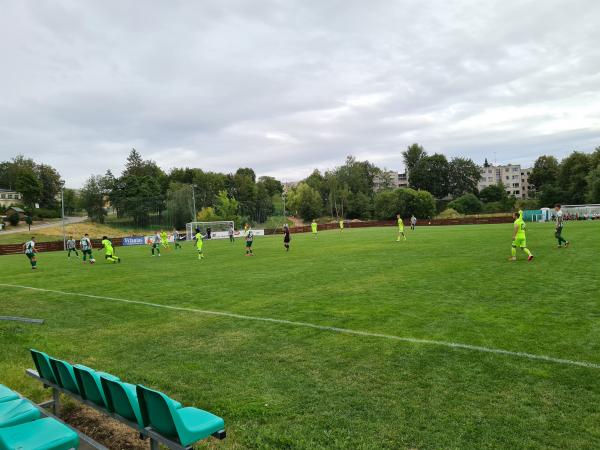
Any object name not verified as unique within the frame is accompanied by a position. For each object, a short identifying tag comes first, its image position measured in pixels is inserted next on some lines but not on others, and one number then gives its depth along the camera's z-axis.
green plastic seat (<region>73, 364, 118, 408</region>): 3.98
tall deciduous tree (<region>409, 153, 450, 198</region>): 116.69
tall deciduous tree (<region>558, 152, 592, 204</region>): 84.88
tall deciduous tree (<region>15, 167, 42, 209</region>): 85.75
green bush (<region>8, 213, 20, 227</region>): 72.62
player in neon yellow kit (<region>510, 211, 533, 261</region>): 16.53
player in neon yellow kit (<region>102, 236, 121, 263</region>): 25.02
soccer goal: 57.28
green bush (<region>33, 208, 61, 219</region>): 84.60
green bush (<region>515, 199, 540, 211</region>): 92.00
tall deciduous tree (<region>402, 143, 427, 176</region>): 123.31
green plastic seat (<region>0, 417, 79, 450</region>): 3.14
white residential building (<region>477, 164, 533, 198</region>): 140.12
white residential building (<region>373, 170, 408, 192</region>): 121.88
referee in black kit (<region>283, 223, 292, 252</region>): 27.74
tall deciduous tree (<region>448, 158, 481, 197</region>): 116.88
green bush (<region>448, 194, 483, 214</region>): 97.19
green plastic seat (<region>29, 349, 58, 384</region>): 4.66
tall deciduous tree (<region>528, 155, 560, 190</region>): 116.56
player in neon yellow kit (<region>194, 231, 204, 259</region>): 25.78
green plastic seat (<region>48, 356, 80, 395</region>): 4.30
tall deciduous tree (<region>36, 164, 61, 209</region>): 95.81
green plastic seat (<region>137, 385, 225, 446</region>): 3.14
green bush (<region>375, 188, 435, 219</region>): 91.19
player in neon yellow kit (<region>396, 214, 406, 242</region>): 32.03
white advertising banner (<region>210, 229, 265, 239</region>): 59.16
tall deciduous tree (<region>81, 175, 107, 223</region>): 82.81
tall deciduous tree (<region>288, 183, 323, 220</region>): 102.44
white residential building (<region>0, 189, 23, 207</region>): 96.00
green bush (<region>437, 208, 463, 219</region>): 90.83
